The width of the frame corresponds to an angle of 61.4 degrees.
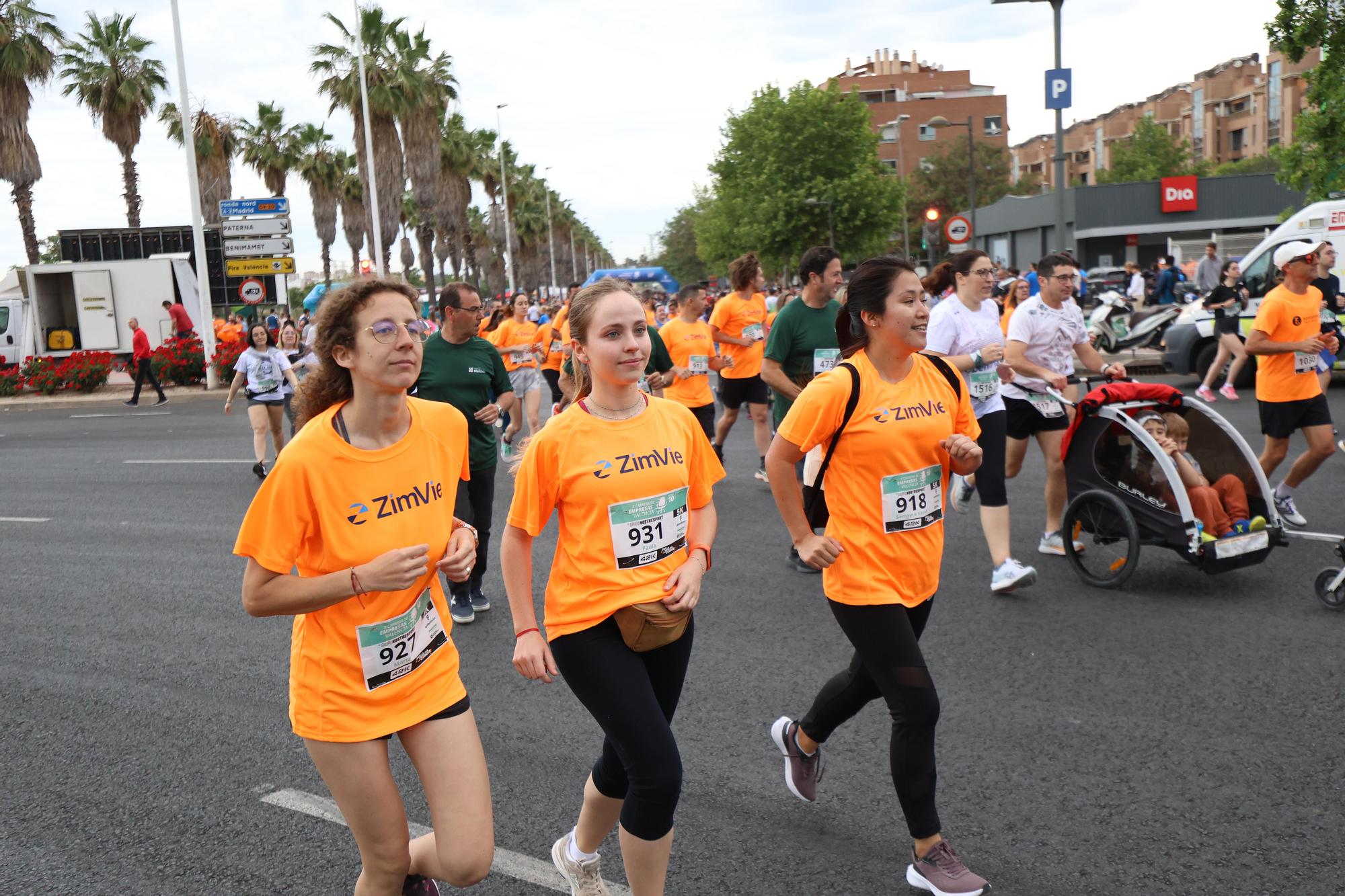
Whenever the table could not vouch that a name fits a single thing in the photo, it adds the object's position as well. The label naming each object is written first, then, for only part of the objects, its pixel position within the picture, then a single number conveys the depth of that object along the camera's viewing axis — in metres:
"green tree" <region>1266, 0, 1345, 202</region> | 17.95
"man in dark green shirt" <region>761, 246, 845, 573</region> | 7.60
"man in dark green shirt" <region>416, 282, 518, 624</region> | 6.36
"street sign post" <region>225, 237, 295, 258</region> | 26.67
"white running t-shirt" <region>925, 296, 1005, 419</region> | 6.48
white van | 15.46
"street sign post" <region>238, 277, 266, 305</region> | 27.06
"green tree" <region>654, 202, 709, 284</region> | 135.27
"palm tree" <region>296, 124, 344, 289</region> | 53.25
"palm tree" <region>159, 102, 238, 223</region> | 44.78
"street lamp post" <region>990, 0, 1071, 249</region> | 16.95
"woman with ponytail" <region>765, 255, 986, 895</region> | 3.37
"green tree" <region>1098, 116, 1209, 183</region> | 82.50
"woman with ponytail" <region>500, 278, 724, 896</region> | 2.94
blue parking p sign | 15.99
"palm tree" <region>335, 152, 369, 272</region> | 54.88
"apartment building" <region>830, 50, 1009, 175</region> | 107.88
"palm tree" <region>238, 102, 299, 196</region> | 50.56
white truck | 30.16
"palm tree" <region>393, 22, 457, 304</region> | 38.87
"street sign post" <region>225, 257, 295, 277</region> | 27.64
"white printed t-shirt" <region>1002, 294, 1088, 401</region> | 6.95
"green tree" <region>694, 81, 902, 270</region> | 56.84
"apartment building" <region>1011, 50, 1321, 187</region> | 82.75
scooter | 20.31
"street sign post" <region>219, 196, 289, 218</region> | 26.91
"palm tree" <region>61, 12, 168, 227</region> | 38.44
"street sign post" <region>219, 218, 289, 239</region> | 26.39
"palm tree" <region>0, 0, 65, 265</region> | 32.47
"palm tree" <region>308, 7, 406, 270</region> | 38.31
